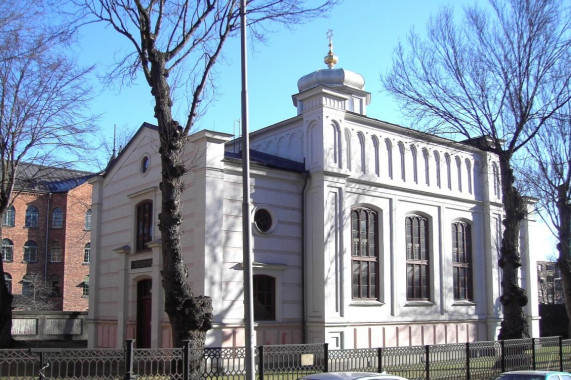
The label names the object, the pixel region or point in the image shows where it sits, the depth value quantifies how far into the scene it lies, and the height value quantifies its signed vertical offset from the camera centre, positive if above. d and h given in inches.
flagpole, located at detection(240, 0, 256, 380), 453.4 +42.4
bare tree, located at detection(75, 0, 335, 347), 586.9 +119.8
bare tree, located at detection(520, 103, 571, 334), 1047.0 +141.7
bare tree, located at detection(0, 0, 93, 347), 872.3 +190.0
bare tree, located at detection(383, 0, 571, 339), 869.2 +212.8
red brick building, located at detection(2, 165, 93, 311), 2098.9 +138.4
